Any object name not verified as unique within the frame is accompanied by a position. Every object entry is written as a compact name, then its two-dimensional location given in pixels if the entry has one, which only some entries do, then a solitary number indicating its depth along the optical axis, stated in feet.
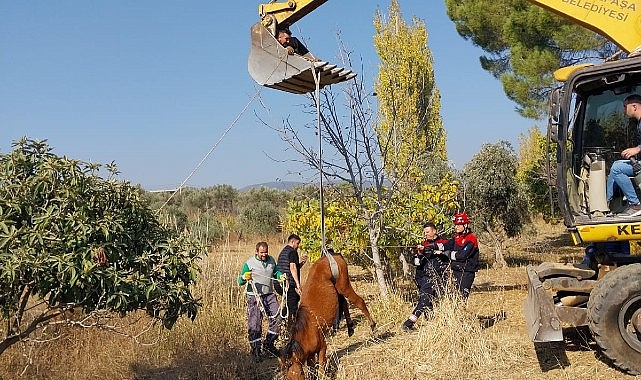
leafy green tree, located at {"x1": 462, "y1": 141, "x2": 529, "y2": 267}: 49.39
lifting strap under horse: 21.72
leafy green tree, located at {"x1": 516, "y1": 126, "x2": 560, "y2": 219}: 55.45
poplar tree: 75.43
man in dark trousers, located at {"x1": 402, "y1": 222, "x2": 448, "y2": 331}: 26.48
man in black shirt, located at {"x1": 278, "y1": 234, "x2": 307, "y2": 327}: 28.12
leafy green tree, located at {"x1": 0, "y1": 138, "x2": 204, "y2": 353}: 13.74
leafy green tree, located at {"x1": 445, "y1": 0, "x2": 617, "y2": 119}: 42.16
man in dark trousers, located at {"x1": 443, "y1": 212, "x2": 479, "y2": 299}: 26.45
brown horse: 19.54
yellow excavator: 19.03
